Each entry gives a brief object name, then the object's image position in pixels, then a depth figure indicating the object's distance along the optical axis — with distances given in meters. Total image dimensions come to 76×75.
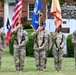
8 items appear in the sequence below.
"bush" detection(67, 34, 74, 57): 25.55
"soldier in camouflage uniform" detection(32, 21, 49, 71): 17.41
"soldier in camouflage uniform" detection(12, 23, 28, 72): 17.27
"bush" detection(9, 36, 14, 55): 26.66
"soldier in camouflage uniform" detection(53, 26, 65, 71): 17.52
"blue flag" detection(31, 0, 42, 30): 18.27
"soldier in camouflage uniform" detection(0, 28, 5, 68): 18.25
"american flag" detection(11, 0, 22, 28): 18.59
